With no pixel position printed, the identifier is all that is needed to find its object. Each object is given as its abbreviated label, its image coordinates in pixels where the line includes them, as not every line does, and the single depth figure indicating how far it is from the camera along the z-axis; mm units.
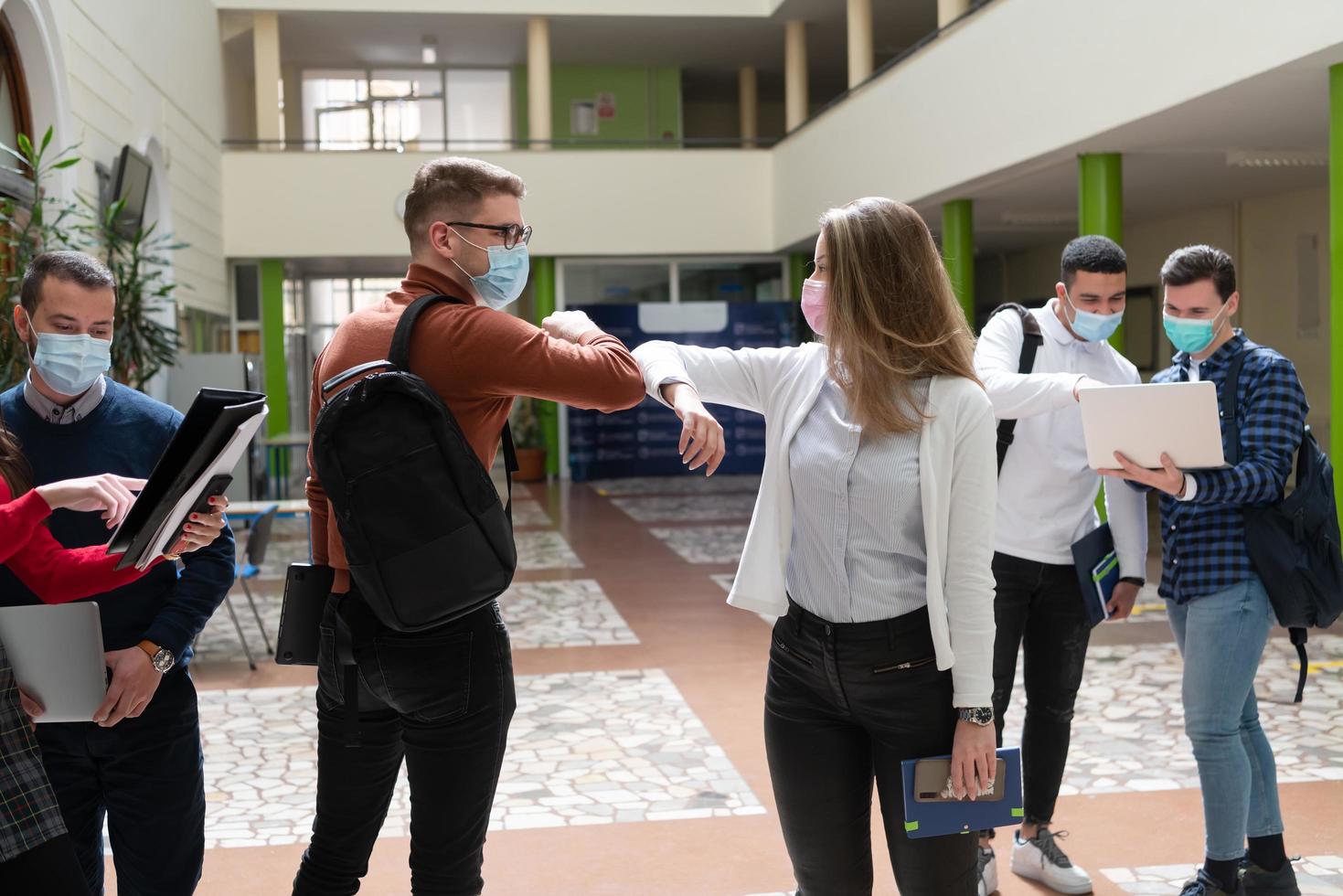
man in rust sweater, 2090
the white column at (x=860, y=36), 14414
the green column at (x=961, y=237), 12227
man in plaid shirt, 3088
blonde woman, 2199
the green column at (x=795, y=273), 17573
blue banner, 16750
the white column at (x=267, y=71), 15641
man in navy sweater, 2375
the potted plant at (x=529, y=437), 17109
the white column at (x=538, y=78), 16422
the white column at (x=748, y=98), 18766
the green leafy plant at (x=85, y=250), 5505
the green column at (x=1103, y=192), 9656
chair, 6691
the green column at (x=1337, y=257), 7039
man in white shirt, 3348
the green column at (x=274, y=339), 16406
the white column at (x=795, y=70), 16578
